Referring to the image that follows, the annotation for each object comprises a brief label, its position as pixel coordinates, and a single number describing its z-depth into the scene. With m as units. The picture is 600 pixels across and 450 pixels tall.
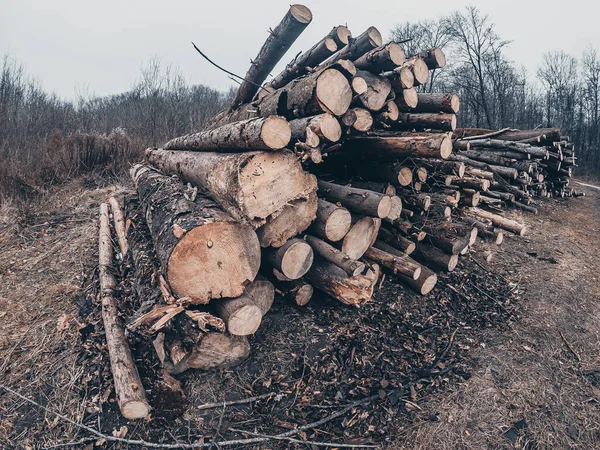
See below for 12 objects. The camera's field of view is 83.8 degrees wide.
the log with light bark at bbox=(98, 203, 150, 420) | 2.36
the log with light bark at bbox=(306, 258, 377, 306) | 3.15
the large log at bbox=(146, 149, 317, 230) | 2.75
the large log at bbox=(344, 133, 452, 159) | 3.51
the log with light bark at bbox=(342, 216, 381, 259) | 3.63
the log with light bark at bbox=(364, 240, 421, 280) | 3.72
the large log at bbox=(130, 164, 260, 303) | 2.59
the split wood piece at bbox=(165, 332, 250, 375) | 2.66
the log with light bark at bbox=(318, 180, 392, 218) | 3.40
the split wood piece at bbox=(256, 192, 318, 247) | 3.08
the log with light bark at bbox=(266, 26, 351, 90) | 4.17
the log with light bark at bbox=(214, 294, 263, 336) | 2.69
